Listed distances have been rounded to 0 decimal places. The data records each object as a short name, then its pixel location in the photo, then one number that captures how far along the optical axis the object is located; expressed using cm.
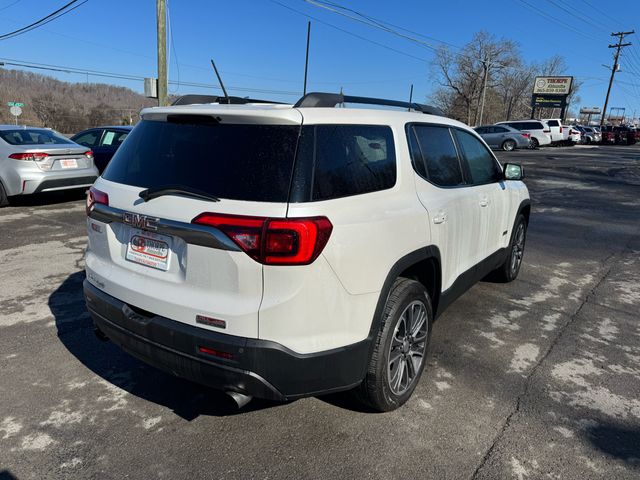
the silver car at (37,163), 816
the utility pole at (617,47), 5776
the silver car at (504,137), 2903
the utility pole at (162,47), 1373
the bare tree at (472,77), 6178
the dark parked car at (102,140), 1039
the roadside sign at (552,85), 5038
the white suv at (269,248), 217
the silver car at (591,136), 4462
